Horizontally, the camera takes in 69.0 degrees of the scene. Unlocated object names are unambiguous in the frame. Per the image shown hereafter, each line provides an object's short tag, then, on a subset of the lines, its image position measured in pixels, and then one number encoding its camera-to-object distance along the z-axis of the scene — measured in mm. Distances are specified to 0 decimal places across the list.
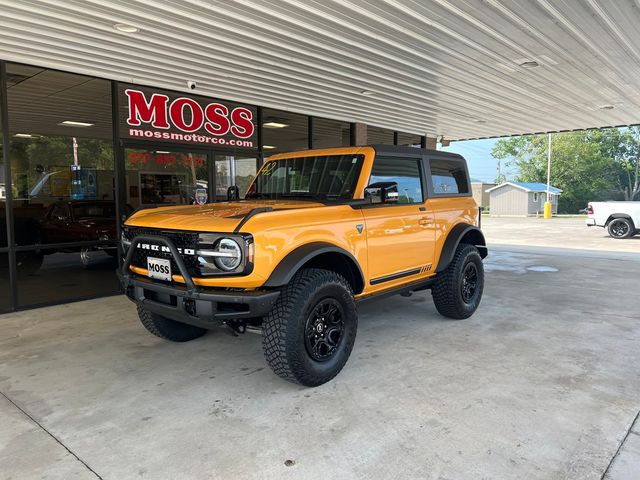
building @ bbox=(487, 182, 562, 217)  33750
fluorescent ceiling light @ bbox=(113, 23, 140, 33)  4877
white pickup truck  14309
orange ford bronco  3129
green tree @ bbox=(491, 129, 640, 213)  41656
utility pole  28297
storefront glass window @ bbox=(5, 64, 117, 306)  6031
